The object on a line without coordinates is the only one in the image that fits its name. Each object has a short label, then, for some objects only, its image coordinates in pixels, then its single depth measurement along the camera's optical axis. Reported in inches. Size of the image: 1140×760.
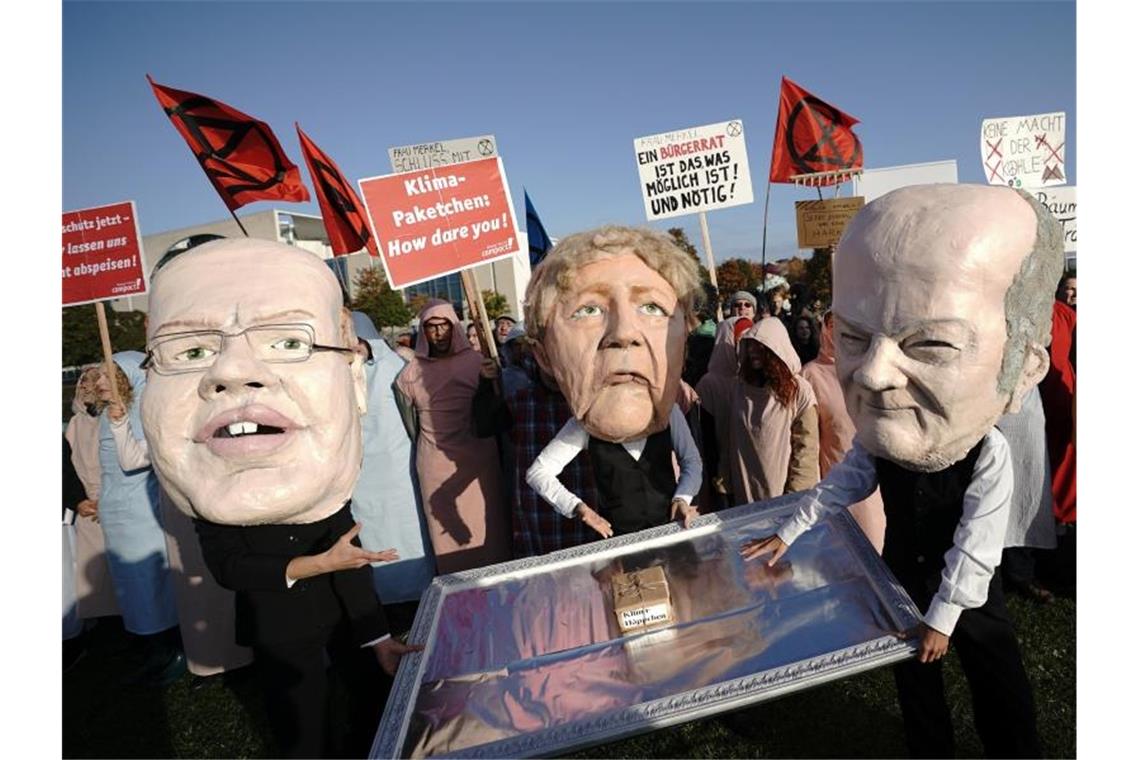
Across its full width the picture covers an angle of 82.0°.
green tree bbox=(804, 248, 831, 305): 787.7
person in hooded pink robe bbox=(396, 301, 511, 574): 148.6
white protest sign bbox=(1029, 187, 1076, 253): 222.5
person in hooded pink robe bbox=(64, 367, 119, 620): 164.9
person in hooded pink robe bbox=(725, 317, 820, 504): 124.6
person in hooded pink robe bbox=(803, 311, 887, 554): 124.1
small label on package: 80.8
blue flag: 213.5
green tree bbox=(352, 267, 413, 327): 1328.1
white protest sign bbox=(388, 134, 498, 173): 184.5
